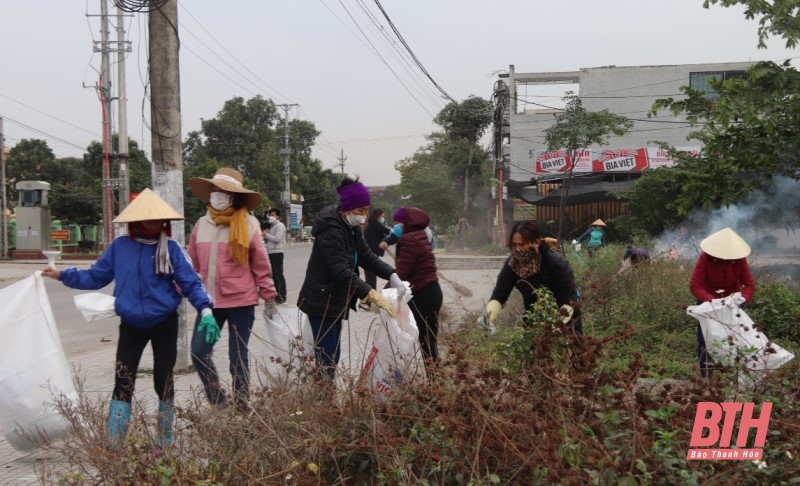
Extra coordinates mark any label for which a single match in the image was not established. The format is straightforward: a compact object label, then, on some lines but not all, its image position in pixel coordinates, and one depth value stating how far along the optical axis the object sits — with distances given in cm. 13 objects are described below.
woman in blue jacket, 443
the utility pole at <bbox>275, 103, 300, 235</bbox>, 5622
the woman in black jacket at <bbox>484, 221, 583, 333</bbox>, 512
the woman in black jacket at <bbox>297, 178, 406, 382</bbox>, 486
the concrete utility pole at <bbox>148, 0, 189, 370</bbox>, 656
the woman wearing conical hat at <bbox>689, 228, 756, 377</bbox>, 571
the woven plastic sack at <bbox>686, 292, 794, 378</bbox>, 482
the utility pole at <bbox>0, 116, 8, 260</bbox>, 3050
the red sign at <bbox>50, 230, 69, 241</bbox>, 3114
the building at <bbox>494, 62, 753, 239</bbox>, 3350
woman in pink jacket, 507
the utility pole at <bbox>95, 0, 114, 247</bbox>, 2558
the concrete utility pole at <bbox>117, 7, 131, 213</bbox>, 2312
